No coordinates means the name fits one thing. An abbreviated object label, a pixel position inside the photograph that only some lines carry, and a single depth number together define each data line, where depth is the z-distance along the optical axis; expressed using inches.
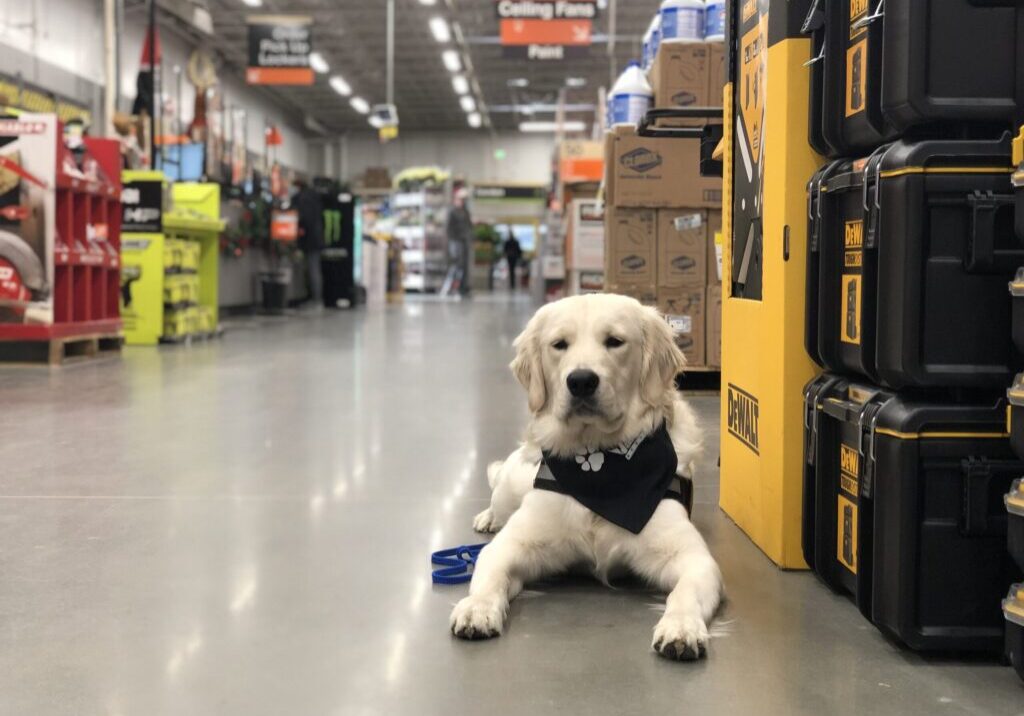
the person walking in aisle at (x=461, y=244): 1204.5
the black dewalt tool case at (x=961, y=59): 82.4
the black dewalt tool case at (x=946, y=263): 80.9
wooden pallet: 339.6
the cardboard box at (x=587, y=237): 412.8
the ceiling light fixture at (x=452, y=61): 1053.8
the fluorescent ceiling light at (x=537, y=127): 1478.8
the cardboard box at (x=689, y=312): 276.2
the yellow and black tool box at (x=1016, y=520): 74.4
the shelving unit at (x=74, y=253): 330.3
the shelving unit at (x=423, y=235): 1188.5
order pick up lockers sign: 689.6
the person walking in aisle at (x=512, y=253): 1394.6
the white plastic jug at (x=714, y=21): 259.0
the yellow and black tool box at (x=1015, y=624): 75.0
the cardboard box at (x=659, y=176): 272.7
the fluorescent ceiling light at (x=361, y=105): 1294.7
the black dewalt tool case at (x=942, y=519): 81.7
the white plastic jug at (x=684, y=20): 260.1
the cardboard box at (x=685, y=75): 259.9
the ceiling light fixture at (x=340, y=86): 1154.7
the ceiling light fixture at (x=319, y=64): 1041.2
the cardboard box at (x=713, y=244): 276.5
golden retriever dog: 102.2
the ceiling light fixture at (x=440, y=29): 916.0
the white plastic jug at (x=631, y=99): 277.7
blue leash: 108.7
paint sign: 556.7
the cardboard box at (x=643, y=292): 278.2
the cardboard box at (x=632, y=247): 277.9
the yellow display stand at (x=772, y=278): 109.0
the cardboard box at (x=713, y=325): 275.3
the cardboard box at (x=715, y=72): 258.4
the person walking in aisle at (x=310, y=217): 838.5
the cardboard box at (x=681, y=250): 277.4
